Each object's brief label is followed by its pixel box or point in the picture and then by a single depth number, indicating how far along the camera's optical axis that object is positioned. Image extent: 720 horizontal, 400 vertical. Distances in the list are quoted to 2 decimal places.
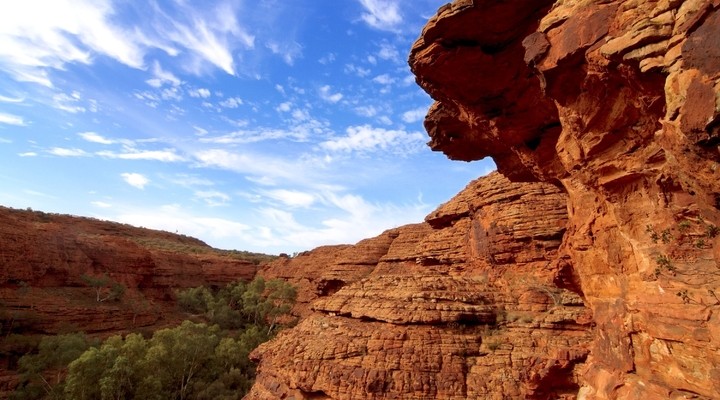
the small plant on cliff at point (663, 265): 6.65
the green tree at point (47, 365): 22.70
